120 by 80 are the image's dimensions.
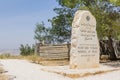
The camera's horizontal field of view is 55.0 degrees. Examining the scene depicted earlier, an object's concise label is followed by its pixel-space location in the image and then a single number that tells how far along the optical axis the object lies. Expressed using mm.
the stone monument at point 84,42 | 5507
